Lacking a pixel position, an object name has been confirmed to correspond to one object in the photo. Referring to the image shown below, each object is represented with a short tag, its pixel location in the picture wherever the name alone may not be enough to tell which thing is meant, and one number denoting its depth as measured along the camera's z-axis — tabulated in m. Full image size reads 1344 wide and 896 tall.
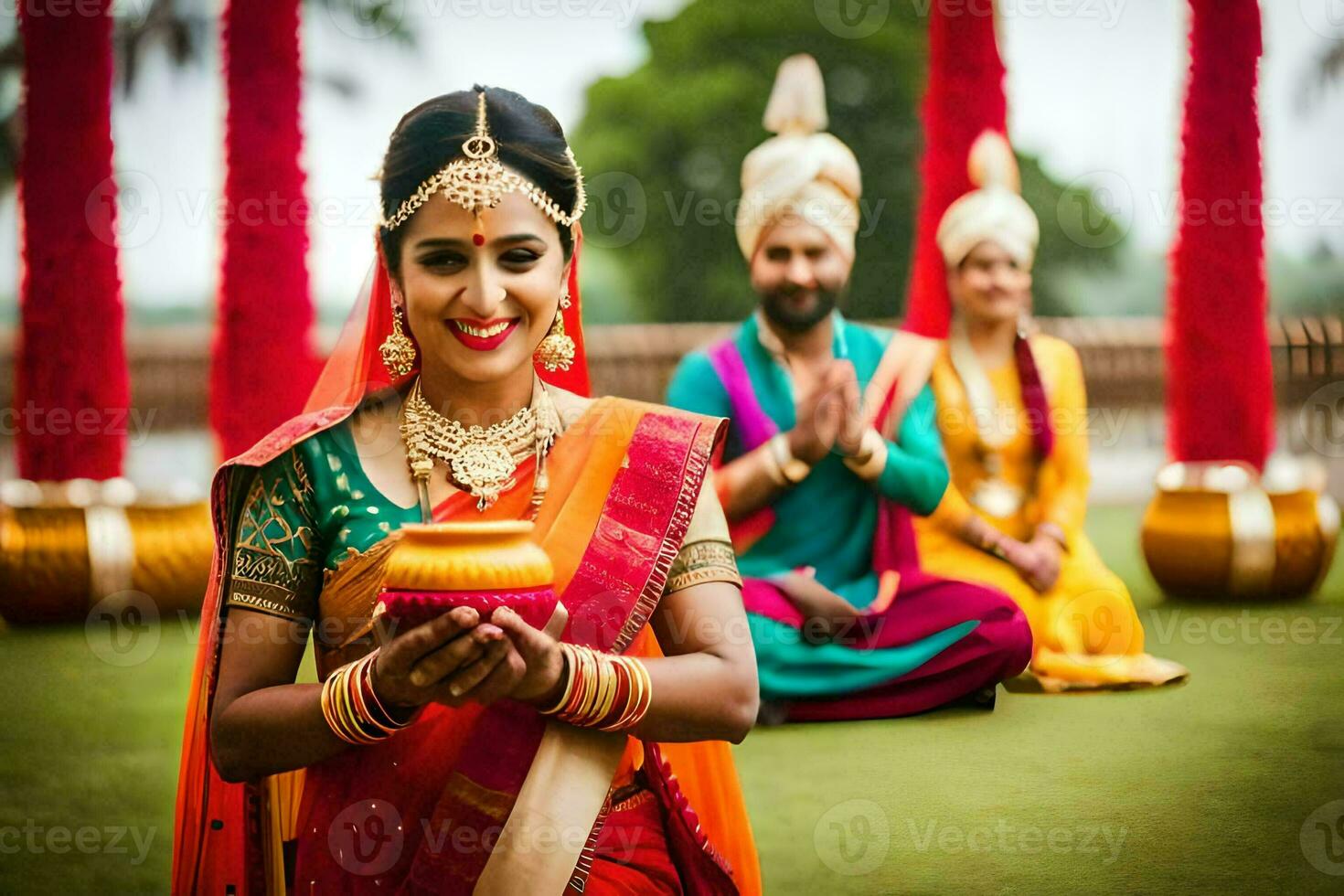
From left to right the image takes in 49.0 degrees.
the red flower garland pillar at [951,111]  6.48
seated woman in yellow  5.16
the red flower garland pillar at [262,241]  6.16
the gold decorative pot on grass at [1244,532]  6.34
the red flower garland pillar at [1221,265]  6.62
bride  1.91
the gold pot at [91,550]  6.02
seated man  4.67
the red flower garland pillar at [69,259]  6.04
